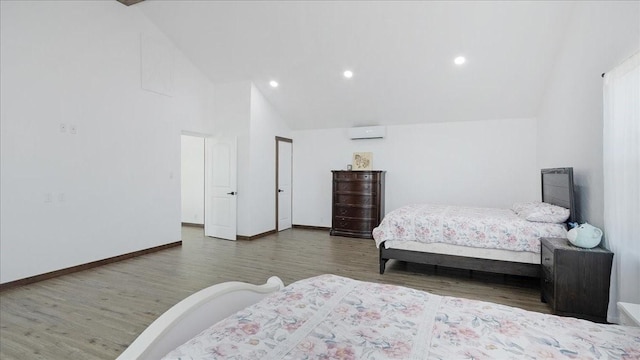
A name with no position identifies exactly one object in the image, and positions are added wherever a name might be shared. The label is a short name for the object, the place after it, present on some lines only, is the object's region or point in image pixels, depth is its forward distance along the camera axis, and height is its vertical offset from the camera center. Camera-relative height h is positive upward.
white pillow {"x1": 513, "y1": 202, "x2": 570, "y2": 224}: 3.24 -0.37
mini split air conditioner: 6.23 +0.95
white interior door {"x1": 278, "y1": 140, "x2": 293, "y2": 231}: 6.81 -0.11
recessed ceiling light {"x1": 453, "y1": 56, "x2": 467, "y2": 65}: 4.51 +1.75
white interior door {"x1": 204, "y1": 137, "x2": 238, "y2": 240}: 5.86 -0.19
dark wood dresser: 6.06 -0.48
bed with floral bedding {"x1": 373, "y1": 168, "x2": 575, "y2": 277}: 3.33 -0.65
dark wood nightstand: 2.55 -0.86
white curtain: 2.35 +0.02
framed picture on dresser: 6.45 +0.37
